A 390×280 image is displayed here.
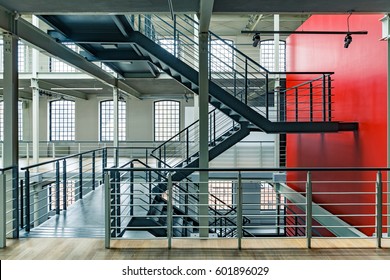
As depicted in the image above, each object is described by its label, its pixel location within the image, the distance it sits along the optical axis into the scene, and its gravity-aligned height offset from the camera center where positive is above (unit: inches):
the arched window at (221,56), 389.4 +97.3
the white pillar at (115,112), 307.7 +22.4
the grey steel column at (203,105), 138.7 +12.9
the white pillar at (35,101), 300.7 +31.5
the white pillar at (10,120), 134.3 +6.7
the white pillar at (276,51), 312.2 +78.6
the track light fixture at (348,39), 163.2 +46.3
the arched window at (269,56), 414.9 +97.9
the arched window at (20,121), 446.6 +20.9
